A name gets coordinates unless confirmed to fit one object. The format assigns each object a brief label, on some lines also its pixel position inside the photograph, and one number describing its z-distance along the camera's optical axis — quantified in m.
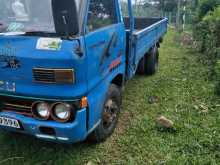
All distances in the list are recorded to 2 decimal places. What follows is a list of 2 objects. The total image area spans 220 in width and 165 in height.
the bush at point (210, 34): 4.45
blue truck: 1.66
